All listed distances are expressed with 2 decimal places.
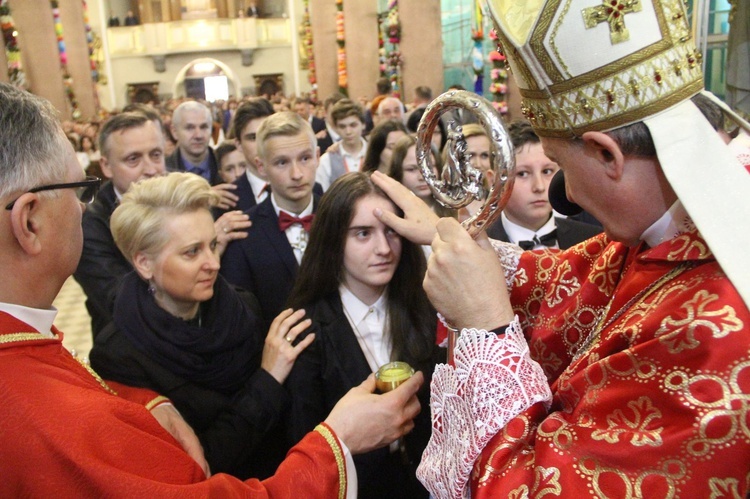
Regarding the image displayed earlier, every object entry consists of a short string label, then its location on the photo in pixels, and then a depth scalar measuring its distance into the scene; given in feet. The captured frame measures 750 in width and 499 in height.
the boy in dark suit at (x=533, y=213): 9.16
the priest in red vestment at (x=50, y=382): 3.47
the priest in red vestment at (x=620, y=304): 2.97
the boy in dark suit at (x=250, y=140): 13.01
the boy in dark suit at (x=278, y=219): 9.59
